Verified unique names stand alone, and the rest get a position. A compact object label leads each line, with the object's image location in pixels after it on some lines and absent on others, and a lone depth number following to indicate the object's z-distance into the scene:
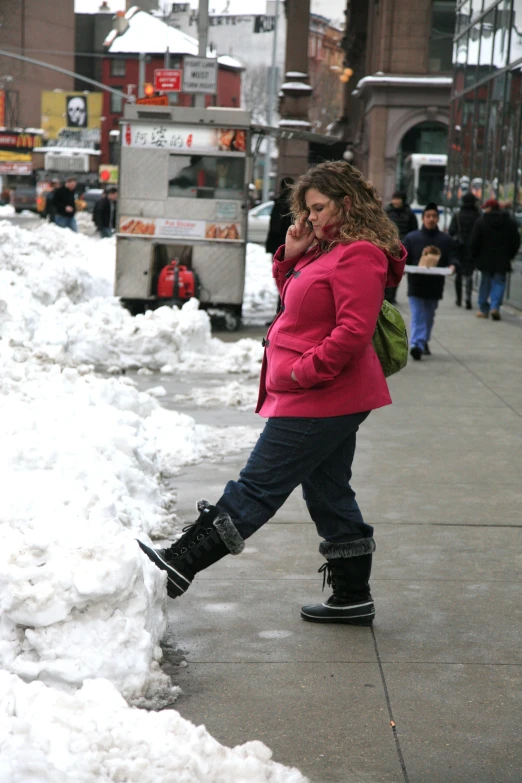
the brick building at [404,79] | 35.06
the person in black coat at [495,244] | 15.58
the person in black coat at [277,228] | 15.05
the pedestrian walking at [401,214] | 16.86
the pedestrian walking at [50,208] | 29.61
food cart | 14.30
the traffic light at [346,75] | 44.53
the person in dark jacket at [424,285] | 11.91
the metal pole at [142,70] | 34.94
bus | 34.47
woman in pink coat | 4.07
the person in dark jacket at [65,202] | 27.00
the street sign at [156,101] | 16.43
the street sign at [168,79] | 25.12
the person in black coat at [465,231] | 17.50
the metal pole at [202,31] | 21.16
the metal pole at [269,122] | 57.97
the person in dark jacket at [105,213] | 30.05
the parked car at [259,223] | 30.81
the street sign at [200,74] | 20.50
